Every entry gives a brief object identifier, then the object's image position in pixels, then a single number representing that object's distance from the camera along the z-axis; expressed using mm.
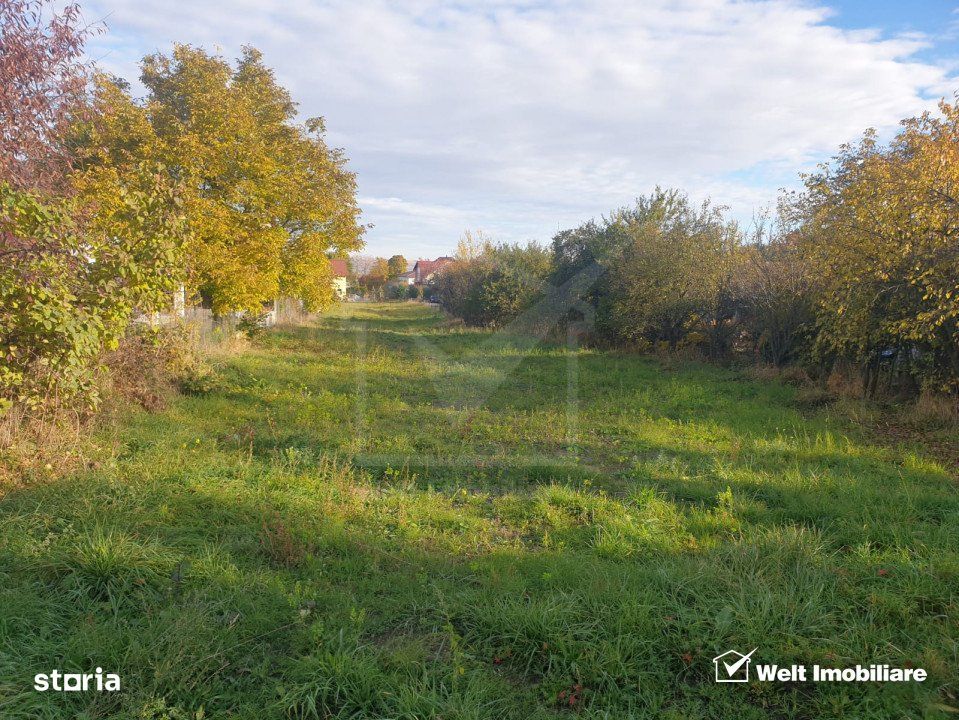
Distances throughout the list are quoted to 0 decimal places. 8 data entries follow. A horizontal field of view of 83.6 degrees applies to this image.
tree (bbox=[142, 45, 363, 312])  13867
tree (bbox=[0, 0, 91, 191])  5461
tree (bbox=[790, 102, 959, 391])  7484
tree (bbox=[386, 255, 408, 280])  65262
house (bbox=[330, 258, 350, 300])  54844
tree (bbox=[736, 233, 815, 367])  12812
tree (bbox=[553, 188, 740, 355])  16438
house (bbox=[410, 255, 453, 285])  81694
